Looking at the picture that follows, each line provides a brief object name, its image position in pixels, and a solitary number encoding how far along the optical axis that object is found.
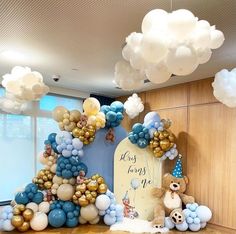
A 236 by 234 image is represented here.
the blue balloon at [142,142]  3.79
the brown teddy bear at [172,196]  3.59
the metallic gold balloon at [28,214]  3.30
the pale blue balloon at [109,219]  3.57
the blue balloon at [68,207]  3.46
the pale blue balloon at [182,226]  3.51
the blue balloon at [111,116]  3.91
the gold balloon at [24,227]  3.26
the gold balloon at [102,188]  3.53
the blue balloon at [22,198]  3.44
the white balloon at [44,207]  3.46
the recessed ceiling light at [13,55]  3.01
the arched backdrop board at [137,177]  3.82
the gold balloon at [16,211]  3.32
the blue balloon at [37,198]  3.50
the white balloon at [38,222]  3.31
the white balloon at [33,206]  3.43
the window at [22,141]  4.50
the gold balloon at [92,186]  3.48
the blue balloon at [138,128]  3.81
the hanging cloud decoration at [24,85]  2.90
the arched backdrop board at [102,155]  3.96
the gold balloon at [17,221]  3.24
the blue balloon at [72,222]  3.46
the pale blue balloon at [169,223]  3.58
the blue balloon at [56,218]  3.38
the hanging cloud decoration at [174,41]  1.45
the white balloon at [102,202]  3.44
